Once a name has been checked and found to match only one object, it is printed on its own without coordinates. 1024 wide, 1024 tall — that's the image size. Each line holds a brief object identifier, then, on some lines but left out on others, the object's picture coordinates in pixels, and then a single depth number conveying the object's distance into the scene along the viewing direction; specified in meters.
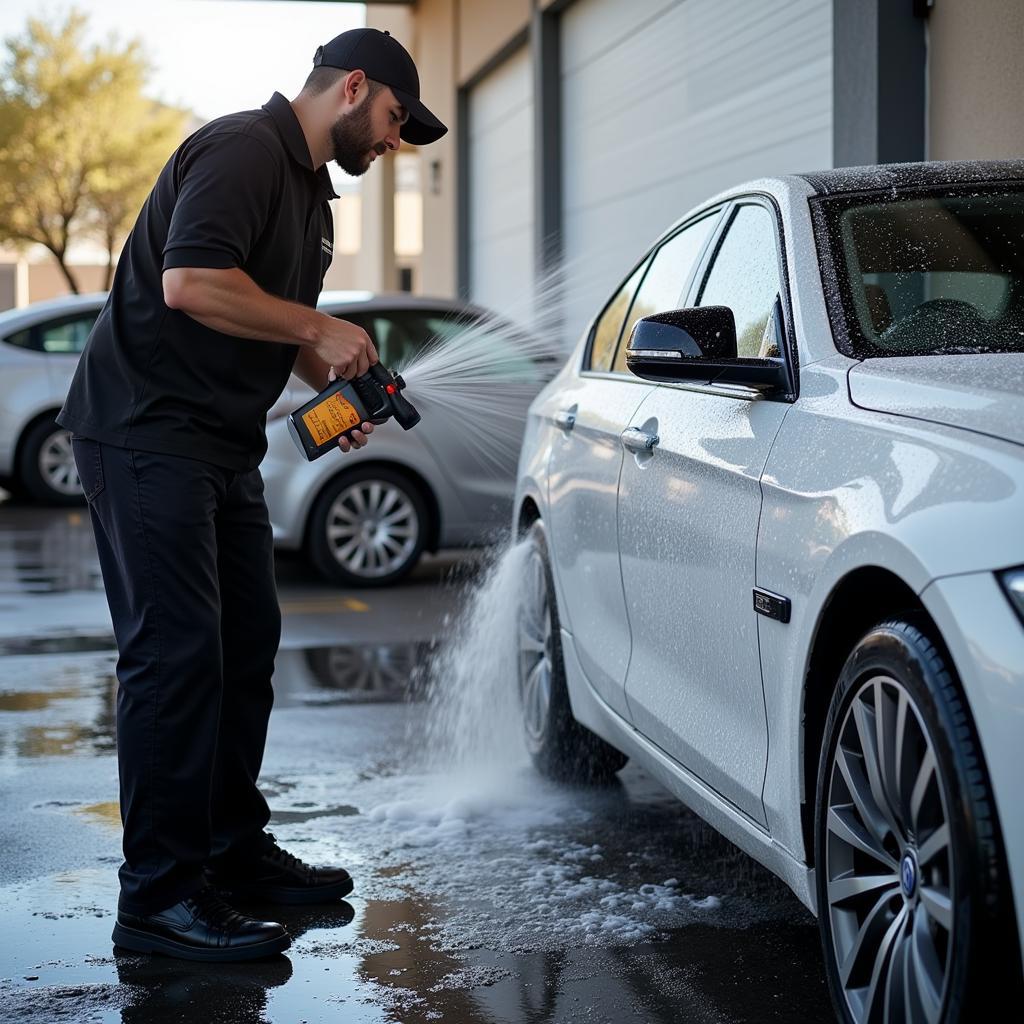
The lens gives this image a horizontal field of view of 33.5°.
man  3.62
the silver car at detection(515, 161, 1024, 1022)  2.39
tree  36.78
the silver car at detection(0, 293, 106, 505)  13.95
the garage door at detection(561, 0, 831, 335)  8.94
